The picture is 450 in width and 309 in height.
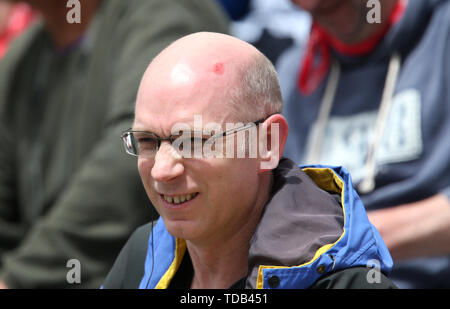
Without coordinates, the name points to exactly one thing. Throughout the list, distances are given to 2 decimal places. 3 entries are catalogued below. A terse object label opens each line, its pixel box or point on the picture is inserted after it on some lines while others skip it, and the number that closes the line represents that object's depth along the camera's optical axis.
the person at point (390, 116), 5.15
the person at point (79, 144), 5.27
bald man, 4.67
